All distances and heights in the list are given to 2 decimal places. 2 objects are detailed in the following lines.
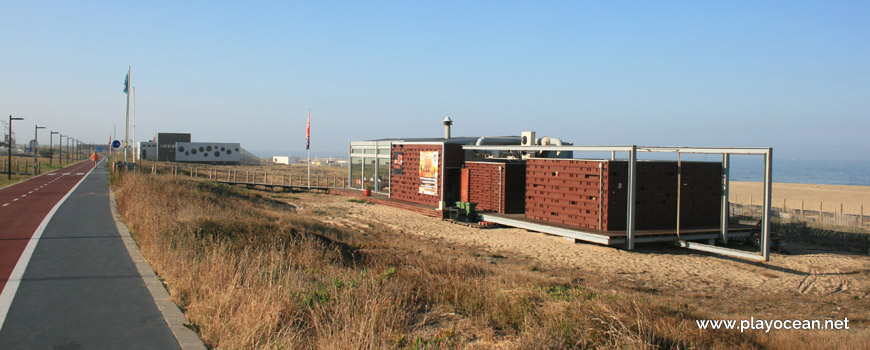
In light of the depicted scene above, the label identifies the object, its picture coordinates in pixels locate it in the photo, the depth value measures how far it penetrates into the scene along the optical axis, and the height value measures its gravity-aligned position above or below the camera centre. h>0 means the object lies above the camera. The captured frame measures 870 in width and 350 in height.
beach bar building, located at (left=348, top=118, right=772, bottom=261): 17.12 -0.82
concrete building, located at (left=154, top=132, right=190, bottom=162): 80.94 +2.53
